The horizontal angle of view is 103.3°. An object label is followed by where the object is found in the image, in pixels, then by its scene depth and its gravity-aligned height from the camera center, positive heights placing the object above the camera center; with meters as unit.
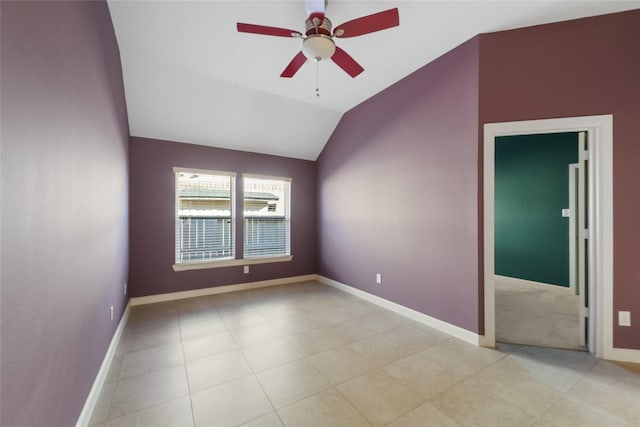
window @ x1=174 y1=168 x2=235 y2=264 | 4.12 -0.04
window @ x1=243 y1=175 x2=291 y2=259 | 4.65 -0.07
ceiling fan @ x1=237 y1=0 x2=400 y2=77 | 1.77 +1.34
